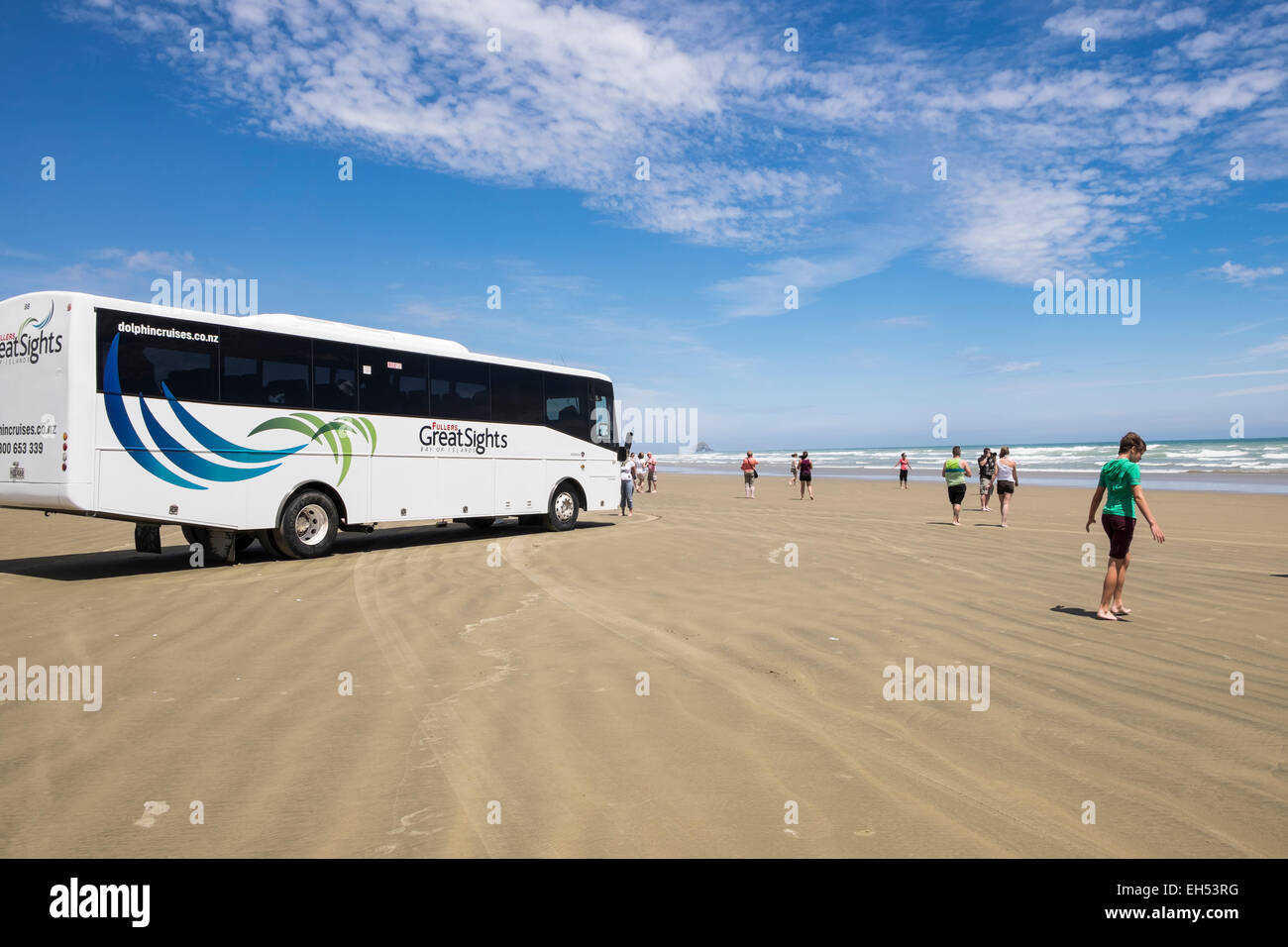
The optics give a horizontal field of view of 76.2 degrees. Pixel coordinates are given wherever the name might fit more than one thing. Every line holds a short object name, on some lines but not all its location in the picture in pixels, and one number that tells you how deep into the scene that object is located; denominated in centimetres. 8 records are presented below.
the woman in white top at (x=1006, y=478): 1819
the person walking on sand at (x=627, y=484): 2156
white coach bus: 1003
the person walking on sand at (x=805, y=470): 2889
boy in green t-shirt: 773
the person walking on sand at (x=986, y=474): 2283
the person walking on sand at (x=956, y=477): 1861
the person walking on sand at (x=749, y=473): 3109
